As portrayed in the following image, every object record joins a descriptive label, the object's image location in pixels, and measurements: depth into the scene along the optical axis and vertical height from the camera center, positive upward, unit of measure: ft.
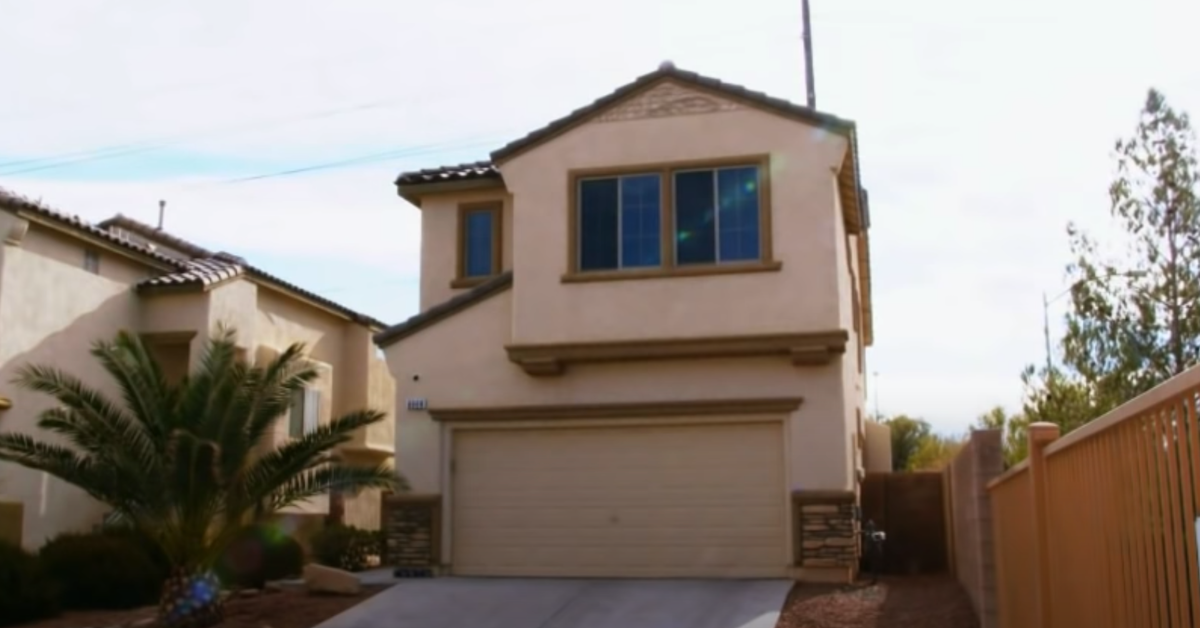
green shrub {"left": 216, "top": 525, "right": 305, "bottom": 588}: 61.72 -2.35
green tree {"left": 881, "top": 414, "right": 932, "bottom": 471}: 144.87 +8.33
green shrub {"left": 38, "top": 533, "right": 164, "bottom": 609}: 53.52 -2.52
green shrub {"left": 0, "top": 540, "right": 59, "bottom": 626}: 48.96 -2.99
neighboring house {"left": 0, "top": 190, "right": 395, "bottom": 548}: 63.36 +11.35
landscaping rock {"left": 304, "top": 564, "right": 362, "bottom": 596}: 52.48 -2.91
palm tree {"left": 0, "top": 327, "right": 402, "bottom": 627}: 46.88 +2.18
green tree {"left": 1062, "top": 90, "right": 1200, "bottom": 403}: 57.47 +9.56
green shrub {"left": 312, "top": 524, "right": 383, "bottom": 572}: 66.69 -1.87
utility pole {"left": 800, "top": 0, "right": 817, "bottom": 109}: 89.97 +31.99
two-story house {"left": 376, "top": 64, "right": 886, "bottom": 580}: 54.95 +6.59
